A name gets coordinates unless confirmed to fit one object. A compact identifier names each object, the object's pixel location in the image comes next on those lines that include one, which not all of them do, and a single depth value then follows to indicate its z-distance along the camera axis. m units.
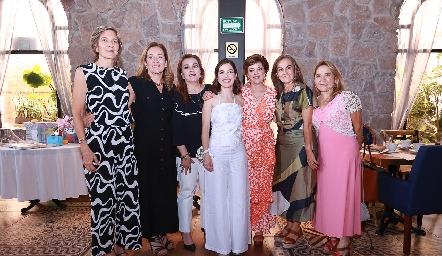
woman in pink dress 2.87
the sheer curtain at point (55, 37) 5.95
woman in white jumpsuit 2.82
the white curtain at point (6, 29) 5.98
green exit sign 4.83
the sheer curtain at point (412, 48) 5.79
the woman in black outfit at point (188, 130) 2.92
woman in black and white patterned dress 2.52
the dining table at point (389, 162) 3.48
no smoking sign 4.97
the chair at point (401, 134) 4.85
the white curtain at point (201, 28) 5.84
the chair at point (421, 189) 2.95
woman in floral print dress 2.93
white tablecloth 3.88
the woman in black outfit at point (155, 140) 2.78
